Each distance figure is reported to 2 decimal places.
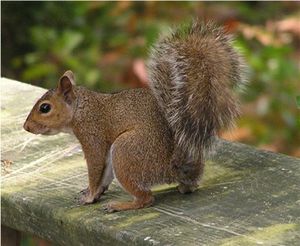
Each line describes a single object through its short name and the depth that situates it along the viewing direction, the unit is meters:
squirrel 5.11
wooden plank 4.60
